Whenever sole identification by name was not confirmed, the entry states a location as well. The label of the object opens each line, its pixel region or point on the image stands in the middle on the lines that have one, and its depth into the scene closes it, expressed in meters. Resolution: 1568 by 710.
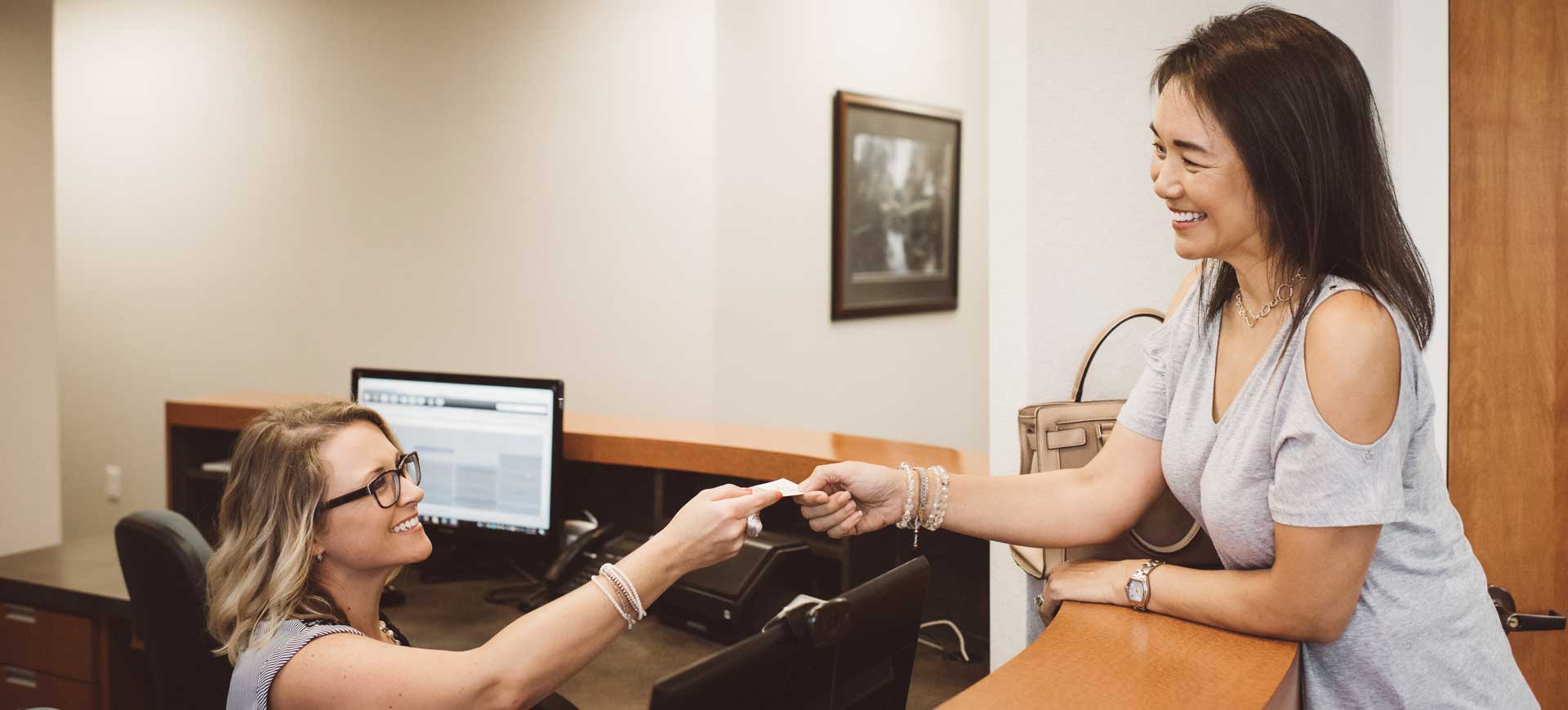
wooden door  2.05
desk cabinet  2.57
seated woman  1.39
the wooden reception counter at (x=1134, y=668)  1.13
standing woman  1.17
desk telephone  2.46
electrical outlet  5.46
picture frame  4.70
